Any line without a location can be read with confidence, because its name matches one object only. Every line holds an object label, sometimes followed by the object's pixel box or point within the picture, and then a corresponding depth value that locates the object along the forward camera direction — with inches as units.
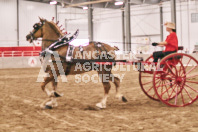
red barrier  1747.4
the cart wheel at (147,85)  572.3
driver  439.1
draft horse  435.6
